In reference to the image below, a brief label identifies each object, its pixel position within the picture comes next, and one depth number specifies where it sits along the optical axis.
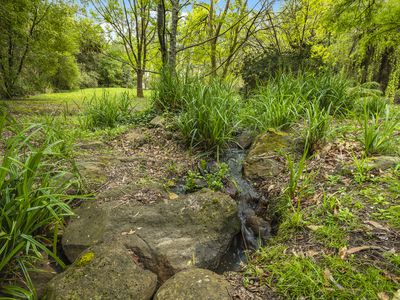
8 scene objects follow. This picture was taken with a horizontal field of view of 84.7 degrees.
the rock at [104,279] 1.16
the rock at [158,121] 3.43
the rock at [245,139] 3.04
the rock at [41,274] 1.32
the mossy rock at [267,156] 2.37
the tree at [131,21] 6.34
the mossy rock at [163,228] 1.54
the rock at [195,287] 1.13
